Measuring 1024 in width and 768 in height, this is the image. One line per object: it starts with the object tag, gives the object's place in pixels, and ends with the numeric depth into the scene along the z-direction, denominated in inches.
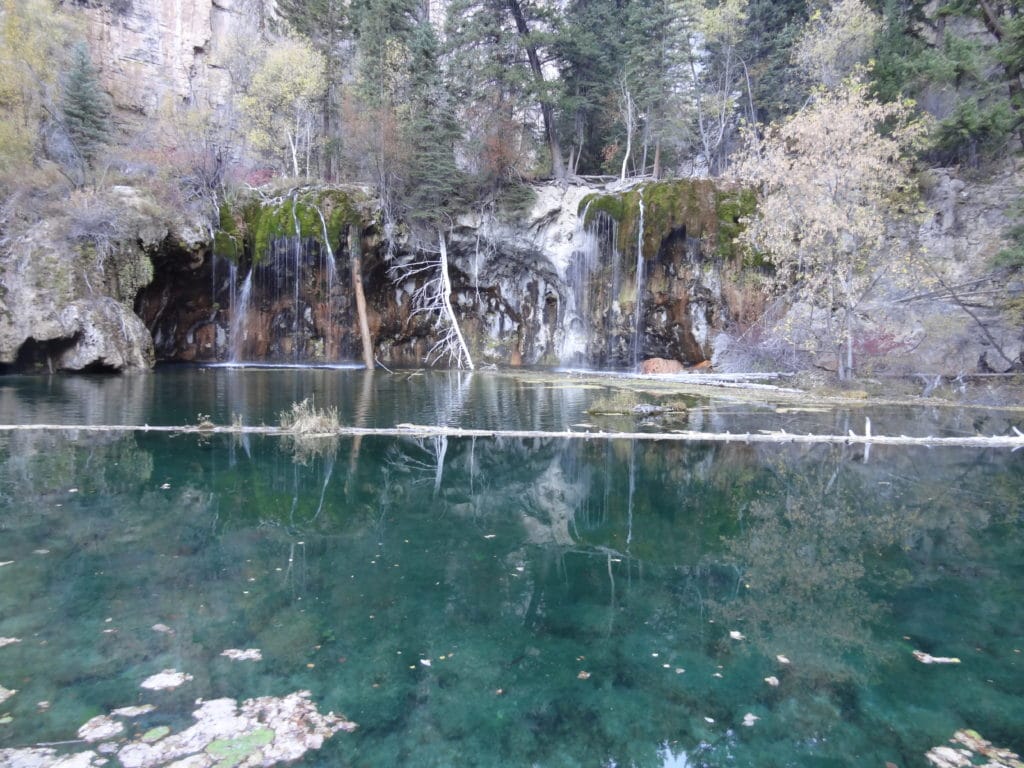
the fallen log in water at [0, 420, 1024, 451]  443.5
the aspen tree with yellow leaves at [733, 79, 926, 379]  642.2
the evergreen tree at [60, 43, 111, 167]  1028.5
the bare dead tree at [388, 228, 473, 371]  1084.5
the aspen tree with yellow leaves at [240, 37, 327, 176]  1234.0
